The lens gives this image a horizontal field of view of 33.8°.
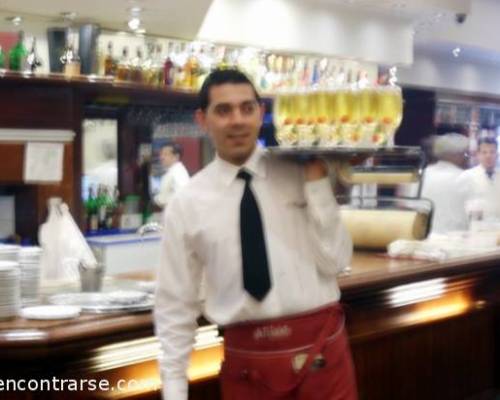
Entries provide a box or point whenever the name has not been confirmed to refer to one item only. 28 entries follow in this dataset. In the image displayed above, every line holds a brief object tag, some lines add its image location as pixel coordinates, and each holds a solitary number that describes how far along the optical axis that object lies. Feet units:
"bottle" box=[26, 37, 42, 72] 17.65
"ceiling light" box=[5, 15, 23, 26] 17.31
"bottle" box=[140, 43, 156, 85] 19.71
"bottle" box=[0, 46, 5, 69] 17.17
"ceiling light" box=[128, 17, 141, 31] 18.03
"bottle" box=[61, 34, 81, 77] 17.87
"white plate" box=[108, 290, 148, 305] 8.61
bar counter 7.77
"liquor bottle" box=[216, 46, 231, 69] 21.11
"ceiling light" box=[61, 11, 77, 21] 17.17
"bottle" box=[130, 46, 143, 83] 19.54
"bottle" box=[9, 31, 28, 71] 17.40
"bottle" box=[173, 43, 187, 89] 20.36
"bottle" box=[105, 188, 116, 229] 20.54
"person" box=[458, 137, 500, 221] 19.97
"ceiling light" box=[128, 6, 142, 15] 17.19
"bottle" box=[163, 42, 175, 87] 20.21
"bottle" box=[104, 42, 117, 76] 19.11
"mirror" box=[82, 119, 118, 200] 20.63
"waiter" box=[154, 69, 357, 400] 7.21
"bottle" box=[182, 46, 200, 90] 20.51
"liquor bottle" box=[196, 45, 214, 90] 20.74
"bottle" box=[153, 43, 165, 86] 19.97
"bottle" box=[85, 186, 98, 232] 20.01
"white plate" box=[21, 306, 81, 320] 8.07
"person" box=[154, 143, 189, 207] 21.67
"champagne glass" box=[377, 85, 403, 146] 9.31
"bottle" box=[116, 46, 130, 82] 19.29
